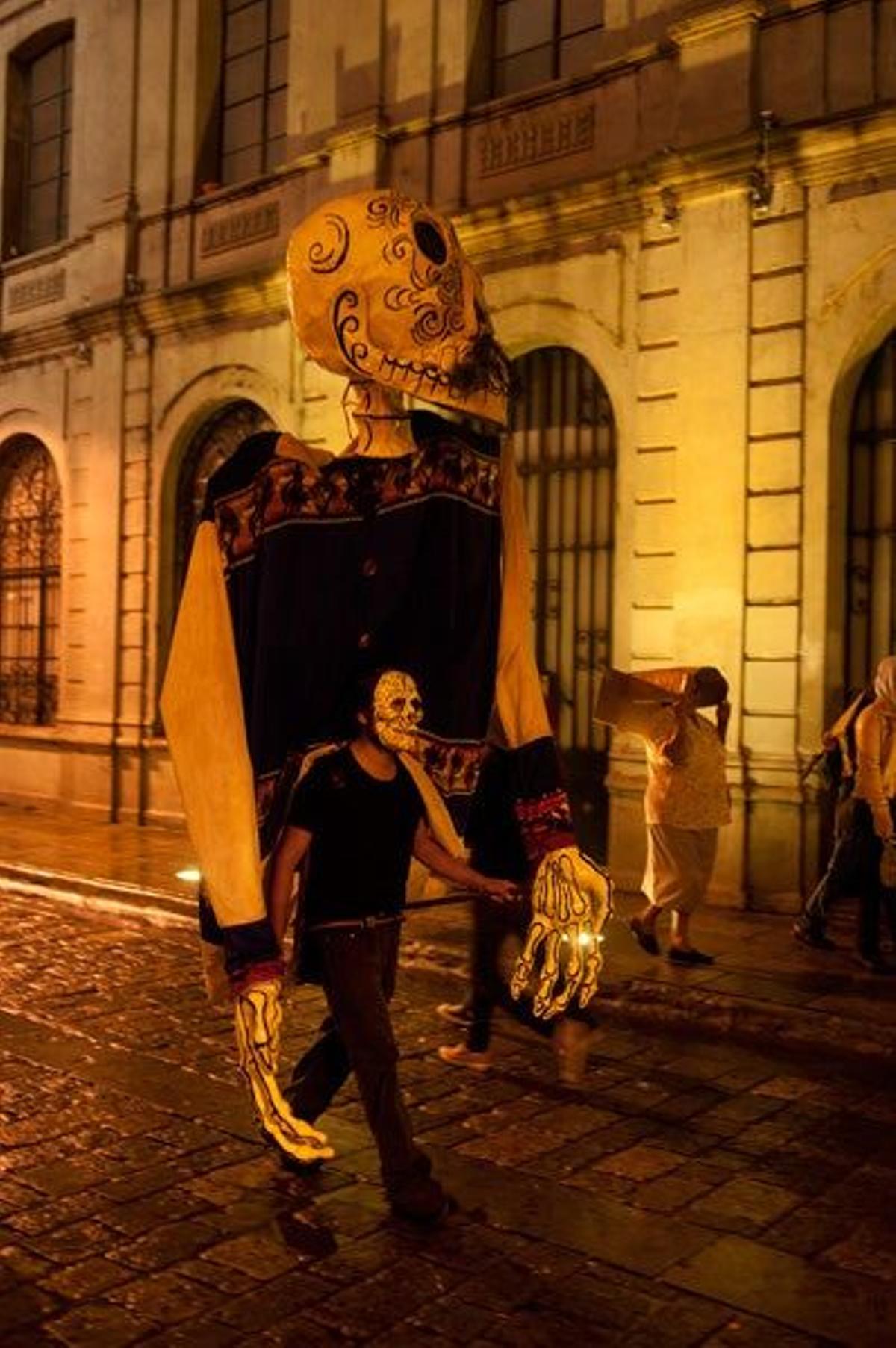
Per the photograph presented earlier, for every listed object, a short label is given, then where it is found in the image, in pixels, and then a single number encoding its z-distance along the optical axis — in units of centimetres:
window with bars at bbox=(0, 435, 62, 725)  1569
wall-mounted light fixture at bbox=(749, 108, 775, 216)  931
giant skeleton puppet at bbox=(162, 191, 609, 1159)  365
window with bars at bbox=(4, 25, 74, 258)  1617
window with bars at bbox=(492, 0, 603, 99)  1105
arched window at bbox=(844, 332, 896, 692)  928
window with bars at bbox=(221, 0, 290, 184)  1360
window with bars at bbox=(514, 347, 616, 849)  1068
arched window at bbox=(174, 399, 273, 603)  1370
